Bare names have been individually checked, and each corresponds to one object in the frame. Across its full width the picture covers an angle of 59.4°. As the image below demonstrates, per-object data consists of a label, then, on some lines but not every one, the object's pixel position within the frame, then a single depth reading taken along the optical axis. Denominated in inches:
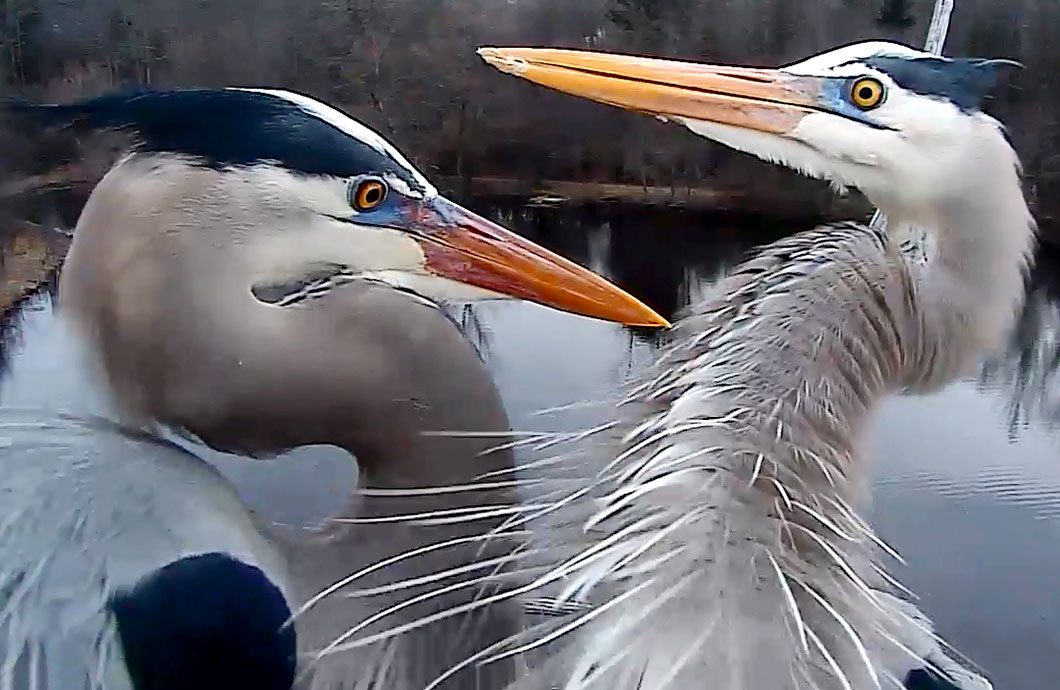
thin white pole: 43.0
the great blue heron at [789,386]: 23.0
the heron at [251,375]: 31.2
